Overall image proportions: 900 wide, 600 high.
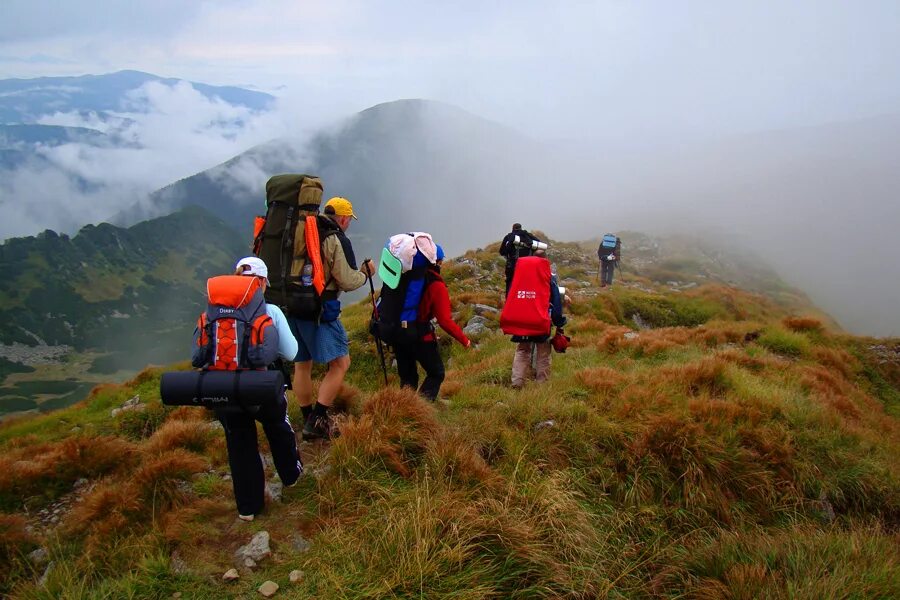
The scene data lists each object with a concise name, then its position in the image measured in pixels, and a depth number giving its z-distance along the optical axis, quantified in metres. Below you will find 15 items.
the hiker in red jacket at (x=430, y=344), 7.09
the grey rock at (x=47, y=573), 4.27
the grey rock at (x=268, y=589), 4.05
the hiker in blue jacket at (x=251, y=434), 4.94
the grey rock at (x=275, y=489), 5.54
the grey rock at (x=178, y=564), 4.29
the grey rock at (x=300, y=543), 4.66
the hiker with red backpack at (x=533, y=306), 8.91
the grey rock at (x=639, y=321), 21.22
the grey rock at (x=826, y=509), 6.02
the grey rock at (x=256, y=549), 4.49
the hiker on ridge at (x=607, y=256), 25.95
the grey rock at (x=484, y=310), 17.84
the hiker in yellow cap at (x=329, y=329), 6.12
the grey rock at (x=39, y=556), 4.83
